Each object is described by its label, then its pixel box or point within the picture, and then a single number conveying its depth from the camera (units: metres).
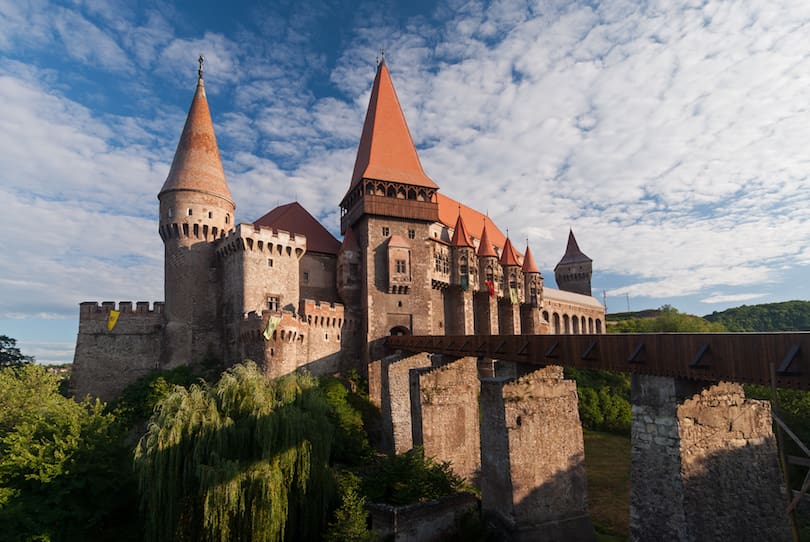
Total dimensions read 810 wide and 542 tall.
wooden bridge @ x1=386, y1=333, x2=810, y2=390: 7.59
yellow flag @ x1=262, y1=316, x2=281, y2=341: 24.45
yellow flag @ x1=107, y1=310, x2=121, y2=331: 25.88
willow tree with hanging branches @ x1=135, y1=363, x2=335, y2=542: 12.77
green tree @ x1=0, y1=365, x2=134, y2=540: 14.07
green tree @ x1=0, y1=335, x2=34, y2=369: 39.12
